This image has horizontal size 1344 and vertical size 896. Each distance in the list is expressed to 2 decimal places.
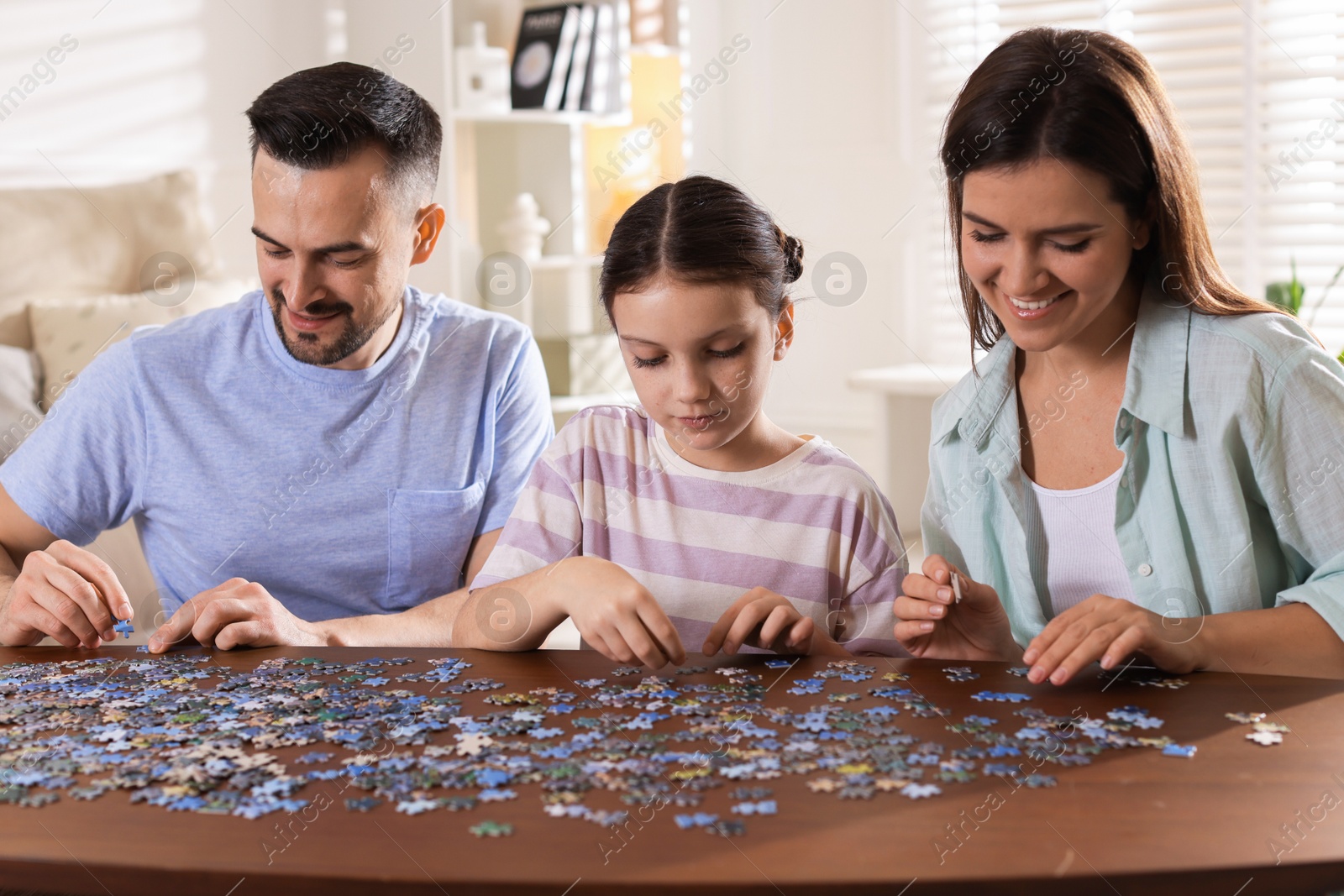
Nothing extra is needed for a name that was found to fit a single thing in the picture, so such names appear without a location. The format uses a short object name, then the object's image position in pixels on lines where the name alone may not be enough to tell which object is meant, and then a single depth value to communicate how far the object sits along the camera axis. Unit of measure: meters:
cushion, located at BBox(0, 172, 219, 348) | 3.60
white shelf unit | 5.10
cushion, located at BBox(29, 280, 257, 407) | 3.46
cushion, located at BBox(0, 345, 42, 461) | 3.18
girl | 1.86
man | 2.21
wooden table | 1.04
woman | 1.73
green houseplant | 4.42
